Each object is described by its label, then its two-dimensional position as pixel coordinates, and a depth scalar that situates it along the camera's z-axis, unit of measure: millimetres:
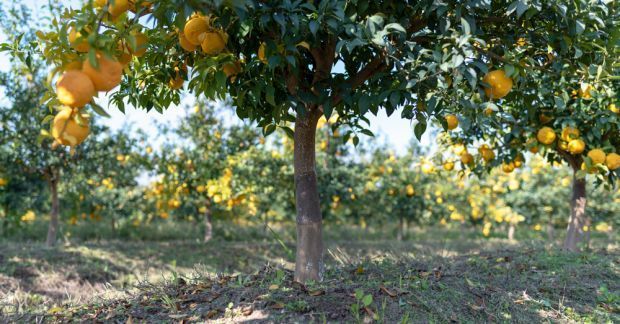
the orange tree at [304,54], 1750
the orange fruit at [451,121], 2654
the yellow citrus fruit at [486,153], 4219
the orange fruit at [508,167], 4445
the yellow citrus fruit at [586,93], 2997
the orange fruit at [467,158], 4312
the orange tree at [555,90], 2160
